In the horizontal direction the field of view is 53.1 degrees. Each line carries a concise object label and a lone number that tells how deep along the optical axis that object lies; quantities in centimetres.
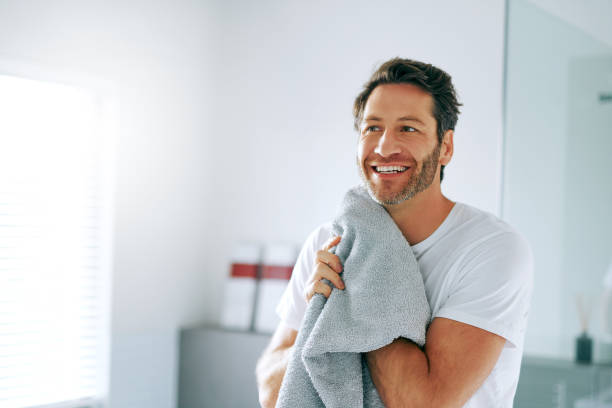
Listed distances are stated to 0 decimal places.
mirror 176
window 209
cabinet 253
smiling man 104
